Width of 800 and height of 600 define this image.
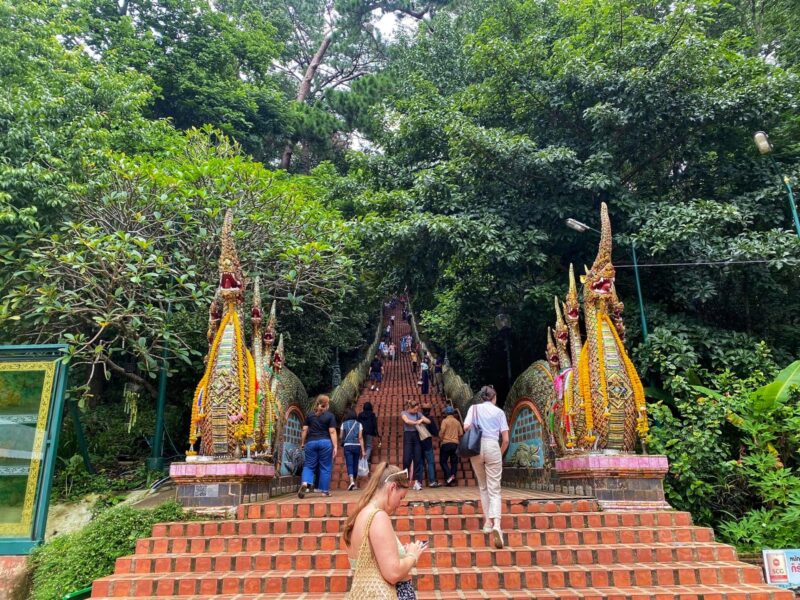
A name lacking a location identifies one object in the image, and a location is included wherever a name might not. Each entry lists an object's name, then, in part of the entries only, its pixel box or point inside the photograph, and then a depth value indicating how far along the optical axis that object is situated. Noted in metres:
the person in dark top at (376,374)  19.91
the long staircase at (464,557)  4.79
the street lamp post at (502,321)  11.80
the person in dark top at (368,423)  9.57
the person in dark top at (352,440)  8.36
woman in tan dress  2.38
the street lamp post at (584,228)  8.44
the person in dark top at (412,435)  8.30
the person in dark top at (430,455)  8.54
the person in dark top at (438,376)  19.48
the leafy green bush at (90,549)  5.38
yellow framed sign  6.24
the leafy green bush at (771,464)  6.07
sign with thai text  5.00
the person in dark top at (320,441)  7.64
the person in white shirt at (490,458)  5.29
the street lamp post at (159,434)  9.20
